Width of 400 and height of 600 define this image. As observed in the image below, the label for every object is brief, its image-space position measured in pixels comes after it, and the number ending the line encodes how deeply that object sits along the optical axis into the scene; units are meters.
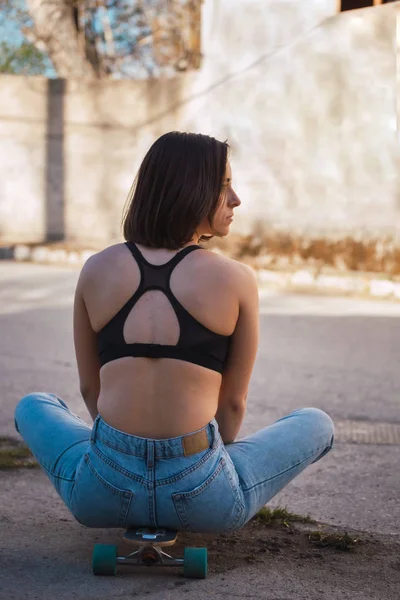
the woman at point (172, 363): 2.44
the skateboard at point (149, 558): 2.45
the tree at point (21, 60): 19.00
